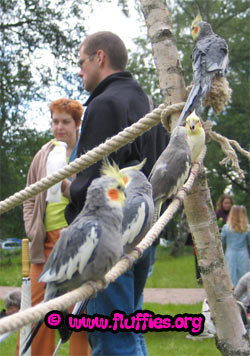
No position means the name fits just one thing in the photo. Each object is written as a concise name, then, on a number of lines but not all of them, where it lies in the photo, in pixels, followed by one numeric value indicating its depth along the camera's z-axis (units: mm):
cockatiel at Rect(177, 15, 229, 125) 1870
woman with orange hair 2443
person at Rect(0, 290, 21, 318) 3379
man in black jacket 1794
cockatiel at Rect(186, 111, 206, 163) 1853
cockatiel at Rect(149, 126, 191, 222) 1769
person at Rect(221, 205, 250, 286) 5375
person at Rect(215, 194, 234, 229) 6474
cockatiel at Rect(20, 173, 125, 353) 1153
